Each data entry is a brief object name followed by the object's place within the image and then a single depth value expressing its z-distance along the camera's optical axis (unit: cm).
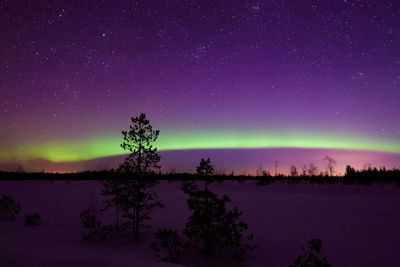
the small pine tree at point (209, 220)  1012
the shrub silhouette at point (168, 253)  978
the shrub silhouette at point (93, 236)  1224
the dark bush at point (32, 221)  1496
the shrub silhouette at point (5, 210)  1722
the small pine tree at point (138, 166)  1241
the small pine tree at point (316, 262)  763
